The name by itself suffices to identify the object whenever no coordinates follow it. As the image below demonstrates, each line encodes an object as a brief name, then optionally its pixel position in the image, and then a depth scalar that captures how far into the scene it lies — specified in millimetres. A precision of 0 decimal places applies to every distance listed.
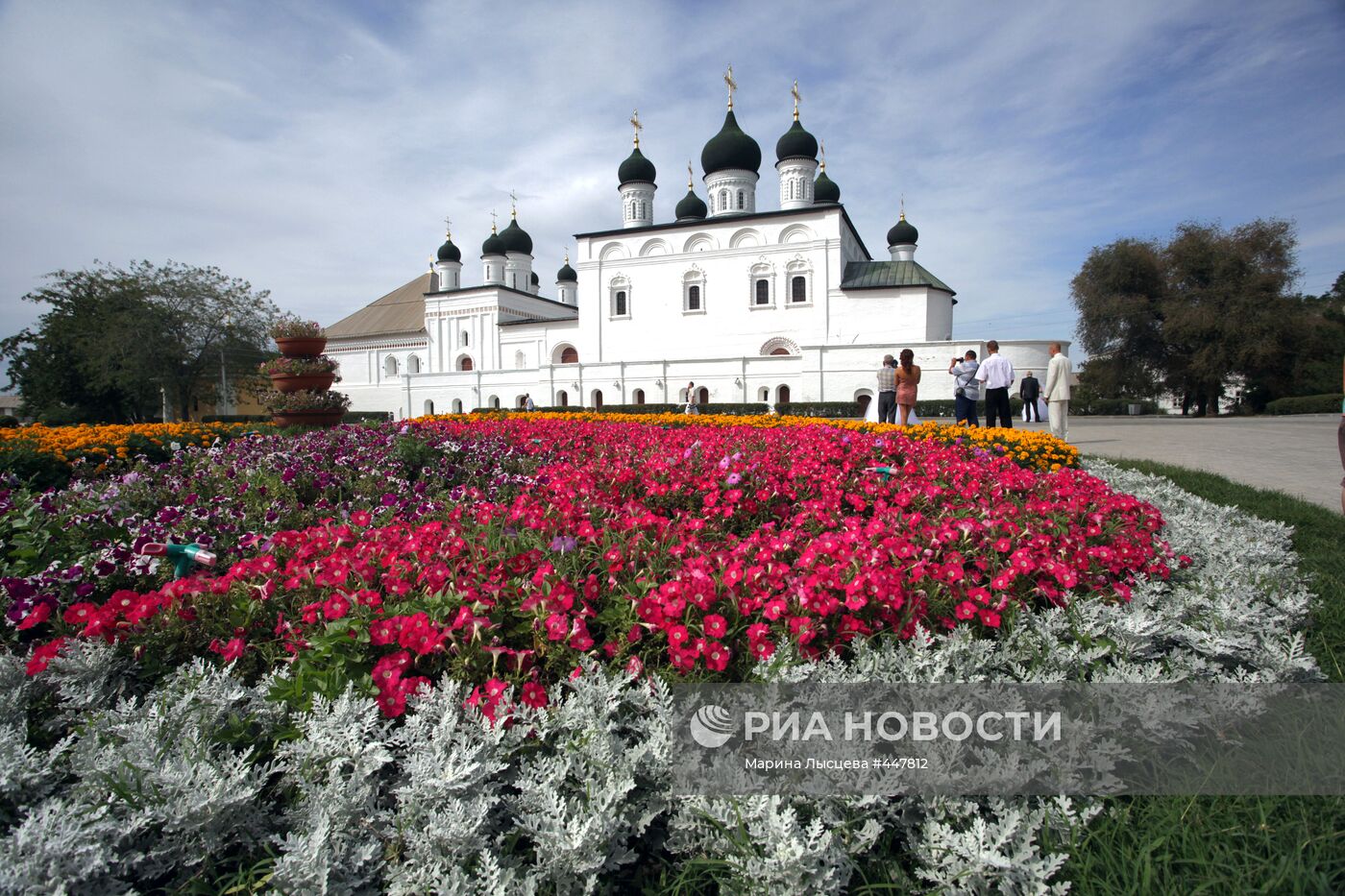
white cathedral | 28922
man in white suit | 9844
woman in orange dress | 9219
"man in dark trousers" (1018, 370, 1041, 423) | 16016
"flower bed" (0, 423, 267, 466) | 6691
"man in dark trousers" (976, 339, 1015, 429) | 10094
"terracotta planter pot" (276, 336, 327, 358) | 9719
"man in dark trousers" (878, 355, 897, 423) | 11922
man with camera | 9961
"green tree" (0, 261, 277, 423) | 27984
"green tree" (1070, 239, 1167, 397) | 27781
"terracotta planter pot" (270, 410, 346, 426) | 9539
